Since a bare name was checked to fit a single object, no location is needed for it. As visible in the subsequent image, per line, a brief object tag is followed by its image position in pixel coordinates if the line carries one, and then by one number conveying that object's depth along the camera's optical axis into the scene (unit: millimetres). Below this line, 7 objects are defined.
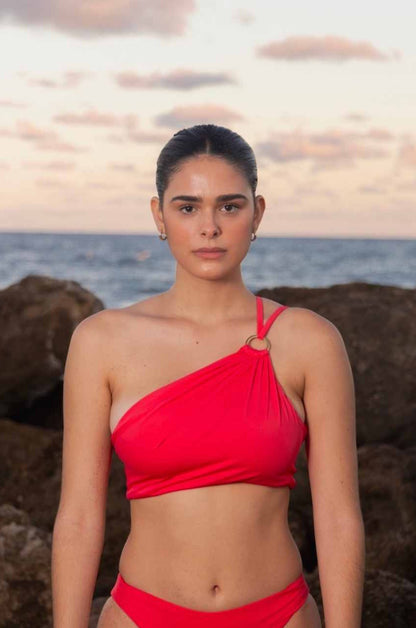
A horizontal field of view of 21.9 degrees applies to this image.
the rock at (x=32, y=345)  9305
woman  3141
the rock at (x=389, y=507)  6148
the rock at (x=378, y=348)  8000
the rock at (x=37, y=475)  6879
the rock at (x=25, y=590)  5331
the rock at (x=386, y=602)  4801
